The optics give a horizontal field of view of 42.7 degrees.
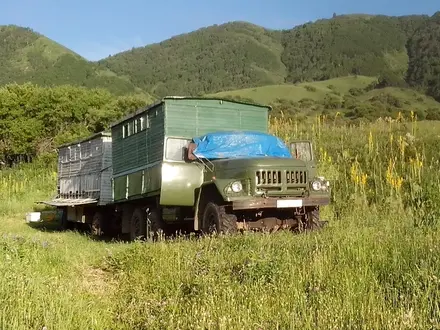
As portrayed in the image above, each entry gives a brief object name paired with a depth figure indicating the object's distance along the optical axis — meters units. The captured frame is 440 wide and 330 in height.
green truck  9.70
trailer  15.30
